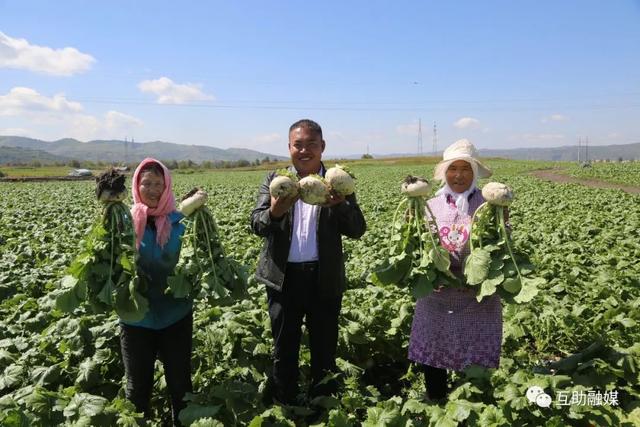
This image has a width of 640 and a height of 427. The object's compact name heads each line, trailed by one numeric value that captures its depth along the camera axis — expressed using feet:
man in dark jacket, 9.58
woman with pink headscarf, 9.39
